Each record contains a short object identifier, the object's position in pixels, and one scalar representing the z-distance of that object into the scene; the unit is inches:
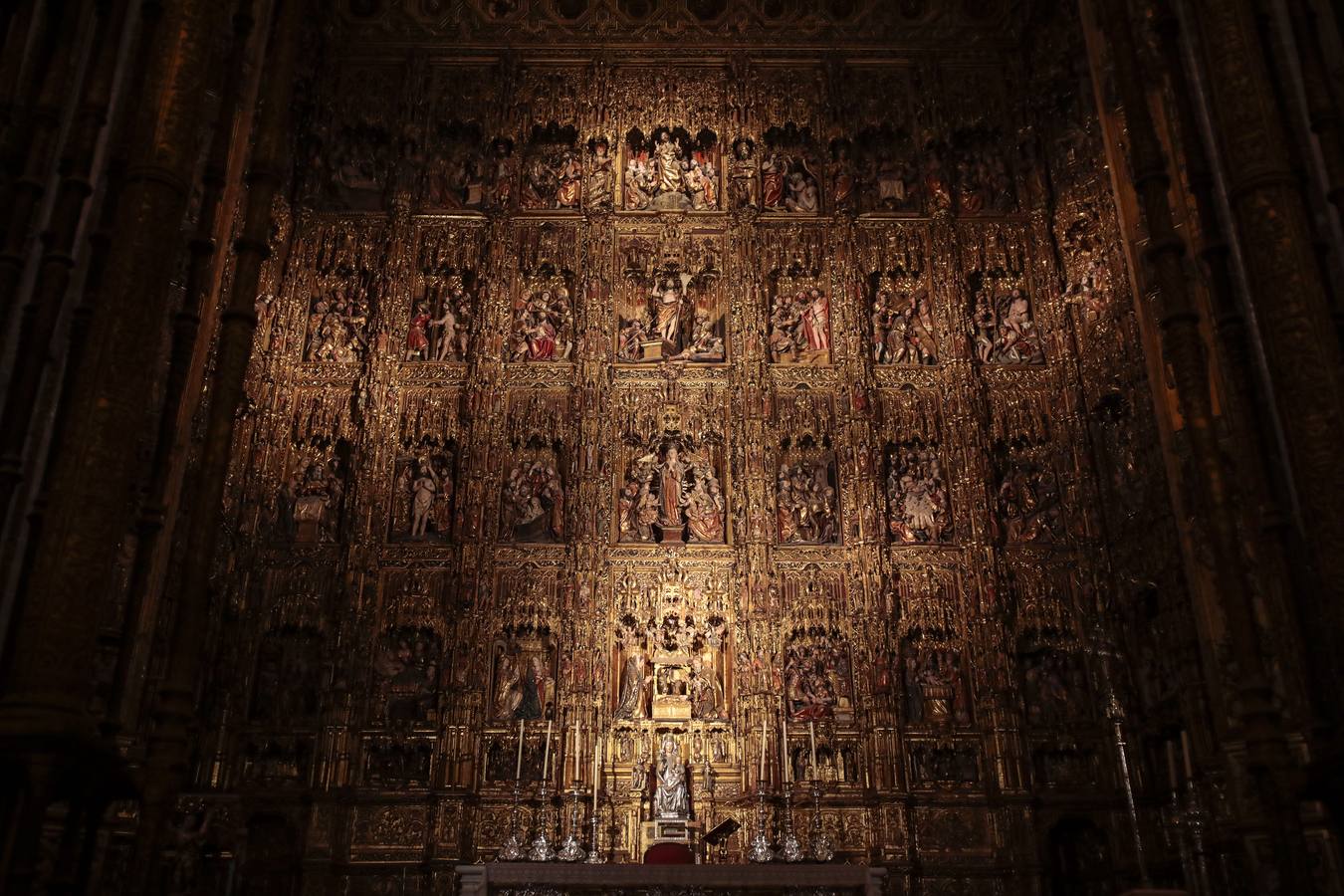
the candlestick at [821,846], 396.2
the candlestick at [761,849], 394.3
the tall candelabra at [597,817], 415.7
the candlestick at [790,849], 386.9
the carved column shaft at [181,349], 237.8
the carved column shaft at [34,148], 262.1
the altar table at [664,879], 357.4
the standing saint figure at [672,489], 498.0
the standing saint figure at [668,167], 559.8
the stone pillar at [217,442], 206.4
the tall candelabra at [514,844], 395.2
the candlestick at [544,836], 395.9
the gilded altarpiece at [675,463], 454.0
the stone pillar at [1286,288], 222.5
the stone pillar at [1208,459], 218.5
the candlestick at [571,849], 393.7
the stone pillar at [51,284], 243.8
